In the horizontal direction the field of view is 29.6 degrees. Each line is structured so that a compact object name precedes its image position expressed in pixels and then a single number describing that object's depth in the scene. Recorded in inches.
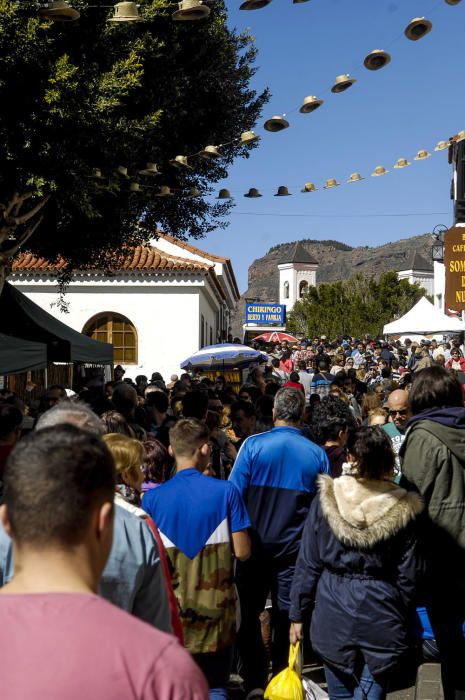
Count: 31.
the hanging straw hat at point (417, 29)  349.4
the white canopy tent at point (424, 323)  884.7
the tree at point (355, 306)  2913.4
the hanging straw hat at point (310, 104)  416.5
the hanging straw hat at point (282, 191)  530.9
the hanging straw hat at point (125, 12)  334.0
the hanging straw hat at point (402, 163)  478.0
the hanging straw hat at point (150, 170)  442.9
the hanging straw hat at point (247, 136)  440.8
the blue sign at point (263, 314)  1295.5
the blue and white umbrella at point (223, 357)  719.7
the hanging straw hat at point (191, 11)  345.4
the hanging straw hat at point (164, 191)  476.4
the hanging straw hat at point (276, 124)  428.5
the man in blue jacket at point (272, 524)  200.7
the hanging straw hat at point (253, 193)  539.4
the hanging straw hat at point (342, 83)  394.9
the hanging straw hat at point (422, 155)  473.7
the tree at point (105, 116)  386.9
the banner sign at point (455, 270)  424.8
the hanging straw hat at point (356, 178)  496.4
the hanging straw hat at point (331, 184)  506.6
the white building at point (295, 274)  5703.7
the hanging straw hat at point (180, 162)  448.5
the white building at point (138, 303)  1109.1
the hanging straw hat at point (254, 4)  329.4
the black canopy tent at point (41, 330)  526.3
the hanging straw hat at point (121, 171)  418.3
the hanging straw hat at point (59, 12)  330.3
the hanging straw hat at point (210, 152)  458.0
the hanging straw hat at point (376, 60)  374.3
